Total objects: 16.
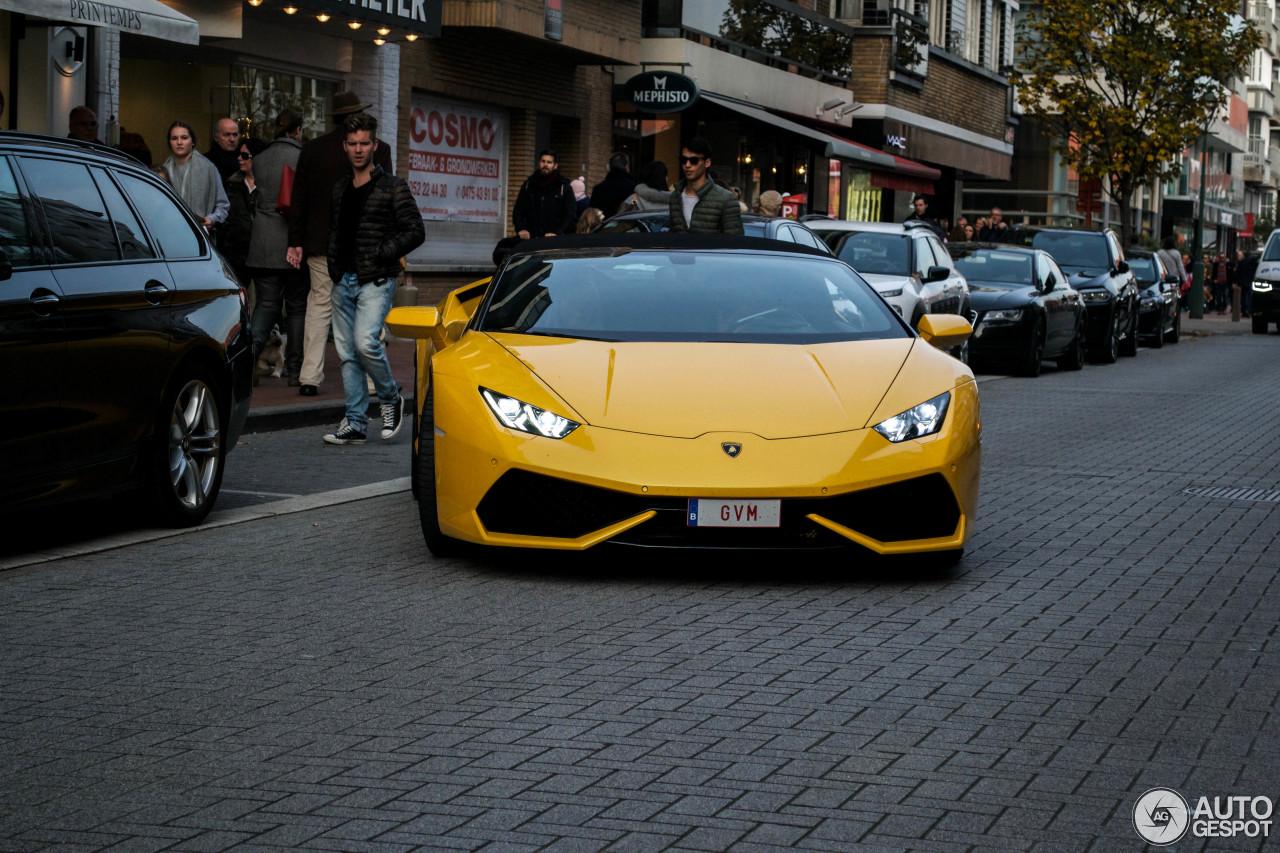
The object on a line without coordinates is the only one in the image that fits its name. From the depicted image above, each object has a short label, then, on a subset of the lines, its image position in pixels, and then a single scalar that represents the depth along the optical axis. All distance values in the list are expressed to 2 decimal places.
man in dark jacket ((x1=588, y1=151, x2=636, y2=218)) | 19.94
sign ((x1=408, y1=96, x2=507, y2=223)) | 22.86
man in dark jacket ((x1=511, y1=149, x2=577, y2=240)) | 18.42
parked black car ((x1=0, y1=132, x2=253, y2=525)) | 7.21
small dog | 14.80
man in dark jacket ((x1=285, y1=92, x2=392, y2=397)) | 12.92
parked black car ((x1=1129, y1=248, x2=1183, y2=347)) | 30.42
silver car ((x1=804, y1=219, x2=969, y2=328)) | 17.94
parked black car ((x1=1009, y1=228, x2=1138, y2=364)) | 25.06
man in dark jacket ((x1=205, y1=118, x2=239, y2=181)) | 15.02
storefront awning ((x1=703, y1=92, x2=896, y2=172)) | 28.73
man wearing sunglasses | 13.34
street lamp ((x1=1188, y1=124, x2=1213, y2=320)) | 46.88
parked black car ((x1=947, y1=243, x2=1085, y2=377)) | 20.98
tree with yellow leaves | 38.22
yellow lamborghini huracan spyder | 6.88
